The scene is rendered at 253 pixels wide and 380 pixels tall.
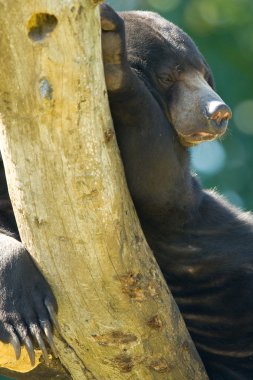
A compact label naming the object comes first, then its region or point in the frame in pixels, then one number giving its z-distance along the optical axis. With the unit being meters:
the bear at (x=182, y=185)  8.21
